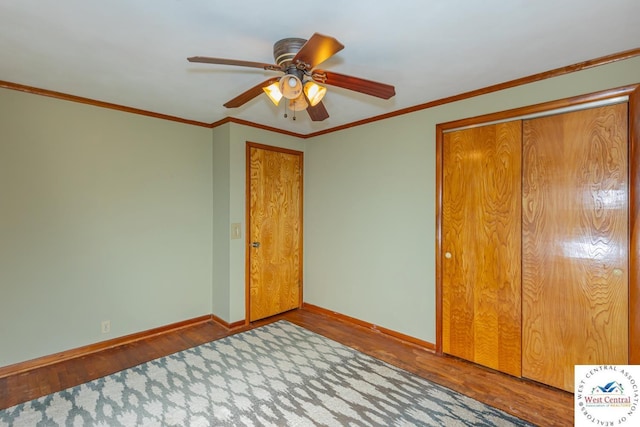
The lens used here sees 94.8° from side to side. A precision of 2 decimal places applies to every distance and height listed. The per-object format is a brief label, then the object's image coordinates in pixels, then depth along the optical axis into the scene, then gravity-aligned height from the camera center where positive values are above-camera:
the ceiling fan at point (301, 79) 1.50 +0.78
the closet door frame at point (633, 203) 1.91 +0.06
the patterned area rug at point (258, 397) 1.91 -1.34
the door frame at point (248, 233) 3.49 -0.24
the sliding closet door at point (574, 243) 2.00 -0.22
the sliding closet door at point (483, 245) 2.41 -0.28
